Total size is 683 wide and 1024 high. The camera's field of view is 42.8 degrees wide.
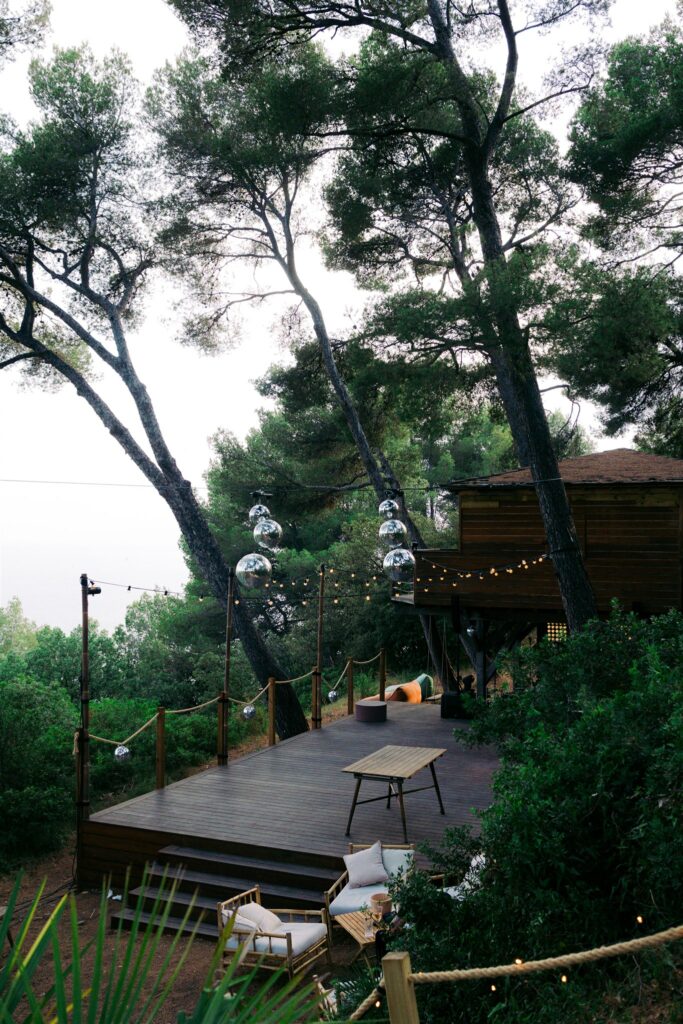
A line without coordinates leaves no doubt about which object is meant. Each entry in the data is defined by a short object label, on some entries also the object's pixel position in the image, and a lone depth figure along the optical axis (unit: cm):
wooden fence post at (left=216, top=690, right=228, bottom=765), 1057
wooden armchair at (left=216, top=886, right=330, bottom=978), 615
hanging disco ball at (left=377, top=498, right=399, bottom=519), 938
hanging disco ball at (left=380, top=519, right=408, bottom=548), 858
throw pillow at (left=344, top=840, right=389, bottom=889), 699
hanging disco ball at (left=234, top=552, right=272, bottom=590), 830
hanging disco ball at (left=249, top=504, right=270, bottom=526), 872
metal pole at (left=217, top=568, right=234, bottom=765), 1058
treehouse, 1251
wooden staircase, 759
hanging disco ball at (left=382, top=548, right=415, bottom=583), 840
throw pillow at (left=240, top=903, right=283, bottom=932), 645
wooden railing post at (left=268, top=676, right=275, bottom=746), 1167
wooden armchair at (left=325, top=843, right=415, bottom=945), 673
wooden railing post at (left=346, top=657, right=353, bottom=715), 1440
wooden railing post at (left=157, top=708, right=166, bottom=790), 970
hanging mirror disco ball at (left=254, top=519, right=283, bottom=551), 829
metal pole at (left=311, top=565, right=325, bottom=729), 1289
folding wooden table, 781
